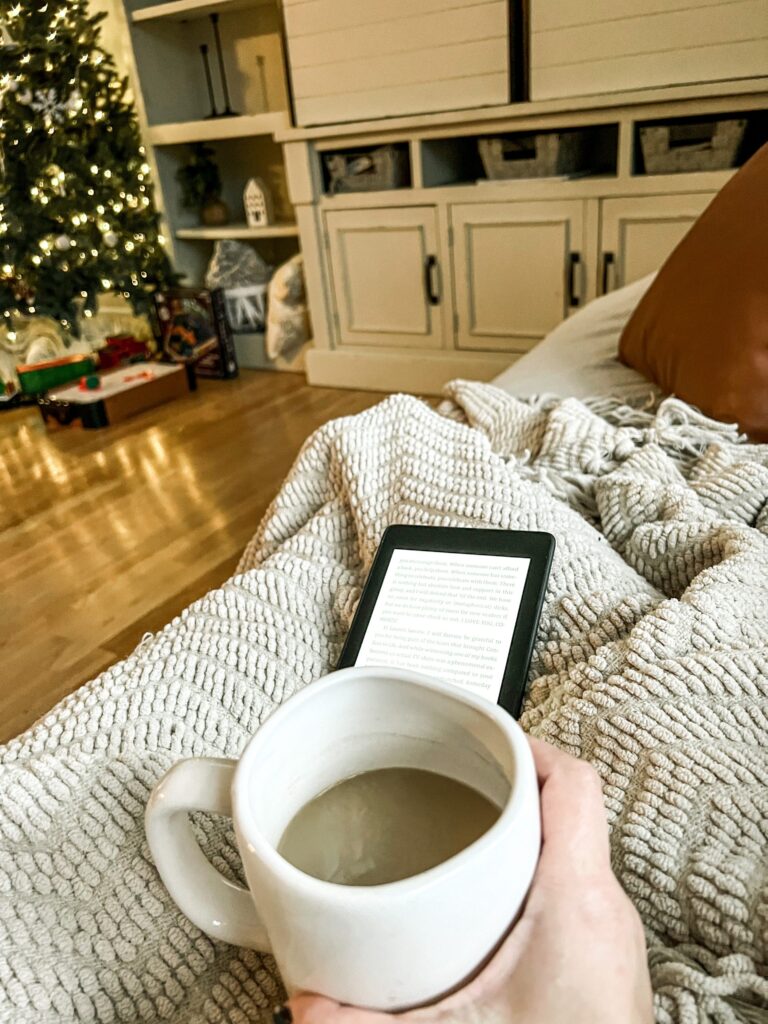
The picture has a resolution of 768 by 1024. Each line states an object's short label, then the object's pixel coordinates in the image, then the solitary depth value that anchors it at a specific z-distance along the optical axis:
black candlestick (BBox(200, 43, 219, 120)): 2.89
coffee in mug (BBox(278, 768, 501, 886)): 0.34
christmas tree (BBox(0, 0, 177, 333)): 2.47
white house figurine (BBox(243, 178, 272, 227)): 2.87
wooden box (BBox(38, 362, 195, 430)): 2.46
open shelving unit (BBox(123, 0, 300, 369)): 2.79
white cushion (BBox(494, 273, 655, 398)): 1.22
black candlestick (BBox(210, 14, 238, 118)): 2.86
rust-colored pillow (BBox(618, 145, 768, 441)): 0.99
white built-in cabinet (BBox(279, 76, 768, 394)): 2.06
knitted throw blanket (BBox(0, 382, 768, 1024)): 0.43
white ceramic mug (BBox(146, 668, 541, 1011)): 0.28
